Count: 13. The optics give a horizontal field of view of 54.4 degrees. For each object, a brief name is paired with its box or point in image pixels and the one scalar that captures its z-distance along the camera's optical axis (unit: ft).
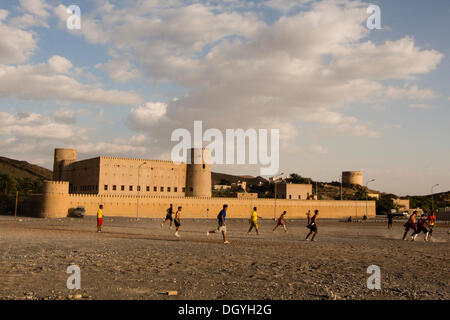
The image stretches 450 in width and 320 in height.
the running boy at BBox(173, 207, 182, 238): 74.69
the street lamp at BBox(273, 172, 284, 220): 226.62
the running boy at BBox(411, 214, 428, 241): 76.24
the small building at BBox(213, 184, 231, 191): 437.83
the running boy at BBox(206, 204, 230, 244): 63.72
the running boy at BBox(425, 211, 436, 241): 83.80
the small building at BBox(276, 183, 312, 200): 308.60
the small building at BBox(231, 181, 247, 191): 417.06
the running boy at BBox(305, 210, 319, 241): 72.74
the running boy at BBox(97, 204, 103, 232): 84.18
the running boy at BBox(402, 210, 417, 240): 77.30
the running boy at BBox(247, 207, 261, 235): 85.46
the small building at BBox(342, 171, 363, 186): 523.13
